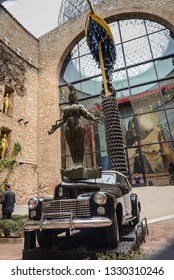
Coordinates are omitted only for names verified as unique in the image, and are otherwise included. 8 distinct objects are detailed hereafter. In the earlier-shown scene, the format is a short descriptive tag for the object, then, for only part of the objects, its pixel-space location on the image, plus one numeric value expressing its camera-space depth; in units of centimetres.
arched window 956
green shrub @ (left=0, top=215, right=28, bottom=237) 414
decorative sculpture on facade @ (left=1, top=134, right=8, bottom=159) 897
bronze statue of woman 278
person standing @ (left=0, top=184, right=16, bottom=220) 466
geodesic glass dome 1271
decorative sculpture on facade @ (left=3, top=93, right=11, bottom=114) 962
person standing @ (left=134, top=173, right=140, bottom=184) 914
